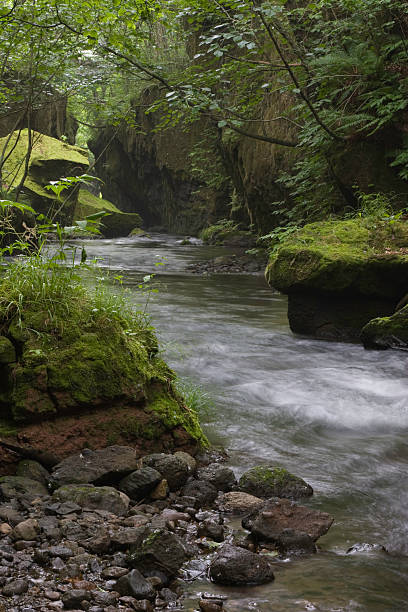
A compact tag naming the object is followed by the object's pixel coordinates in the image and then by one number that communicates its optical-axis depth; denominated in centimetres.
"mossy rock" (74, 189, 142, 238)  2714
